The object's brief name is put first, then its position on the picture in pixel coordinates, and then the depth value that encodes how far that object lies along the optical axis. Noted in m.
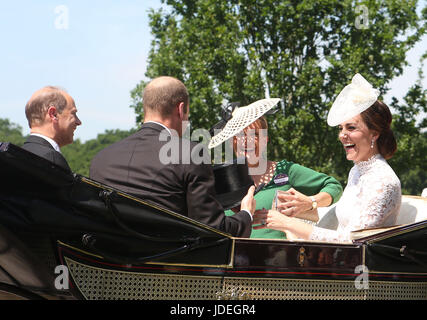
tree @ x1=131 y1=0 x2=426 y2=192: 15.54
